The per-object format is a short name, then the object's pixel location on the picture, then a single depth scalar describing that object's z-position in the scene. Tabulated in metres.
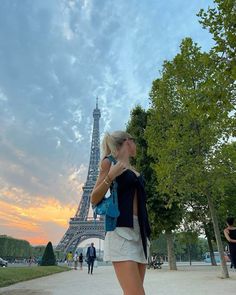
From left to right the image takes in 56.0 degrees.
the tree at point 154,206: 17.69
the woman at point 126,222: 1.90
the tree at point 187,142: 11.07
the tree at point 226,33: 6.38
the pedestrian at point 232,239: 5.76
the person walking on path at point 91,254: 15.38
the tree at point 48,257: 23.84
